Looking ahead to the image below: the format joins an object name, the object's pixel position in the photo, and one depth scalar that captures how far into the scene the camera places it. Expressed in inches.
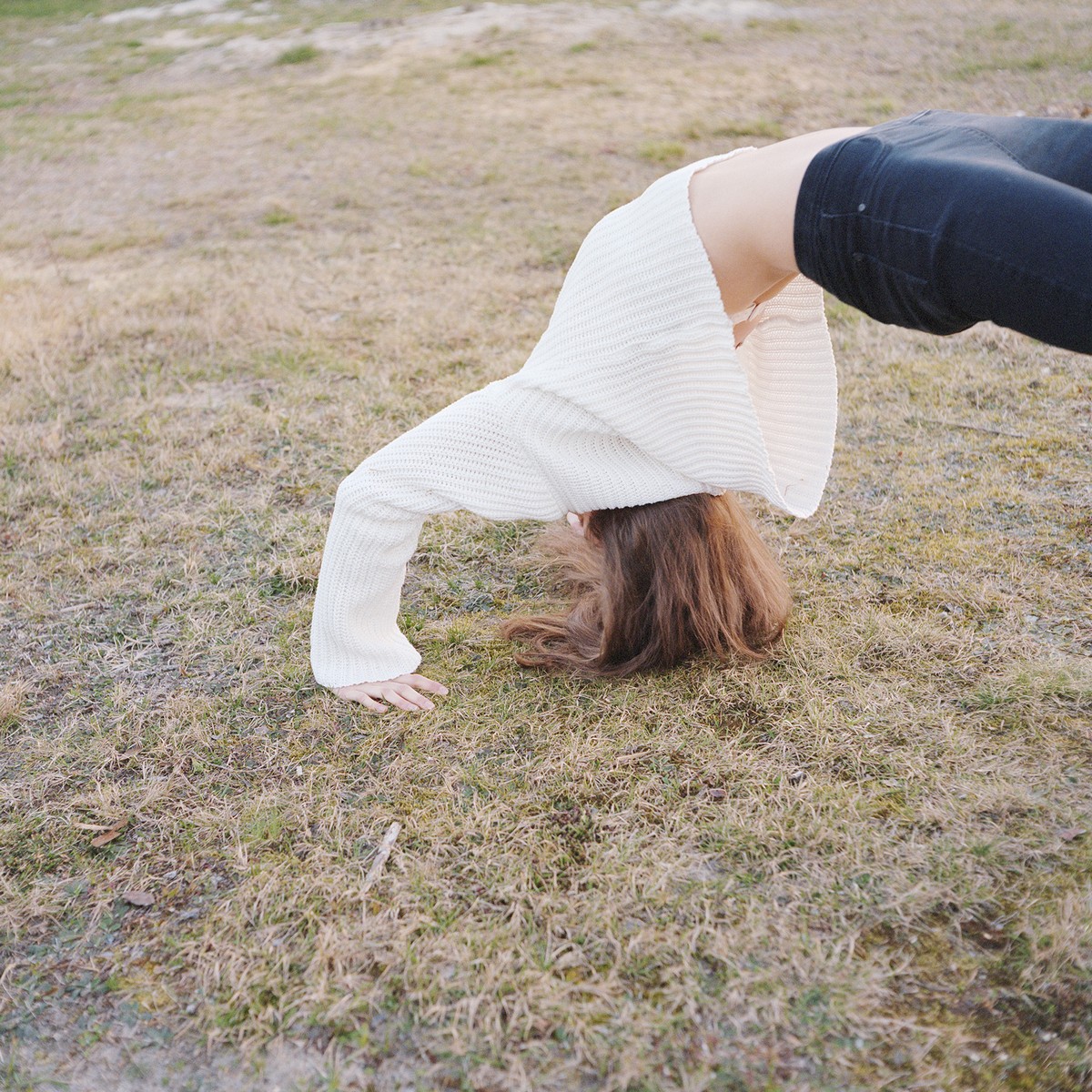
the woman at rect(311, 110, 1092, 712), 65.0
